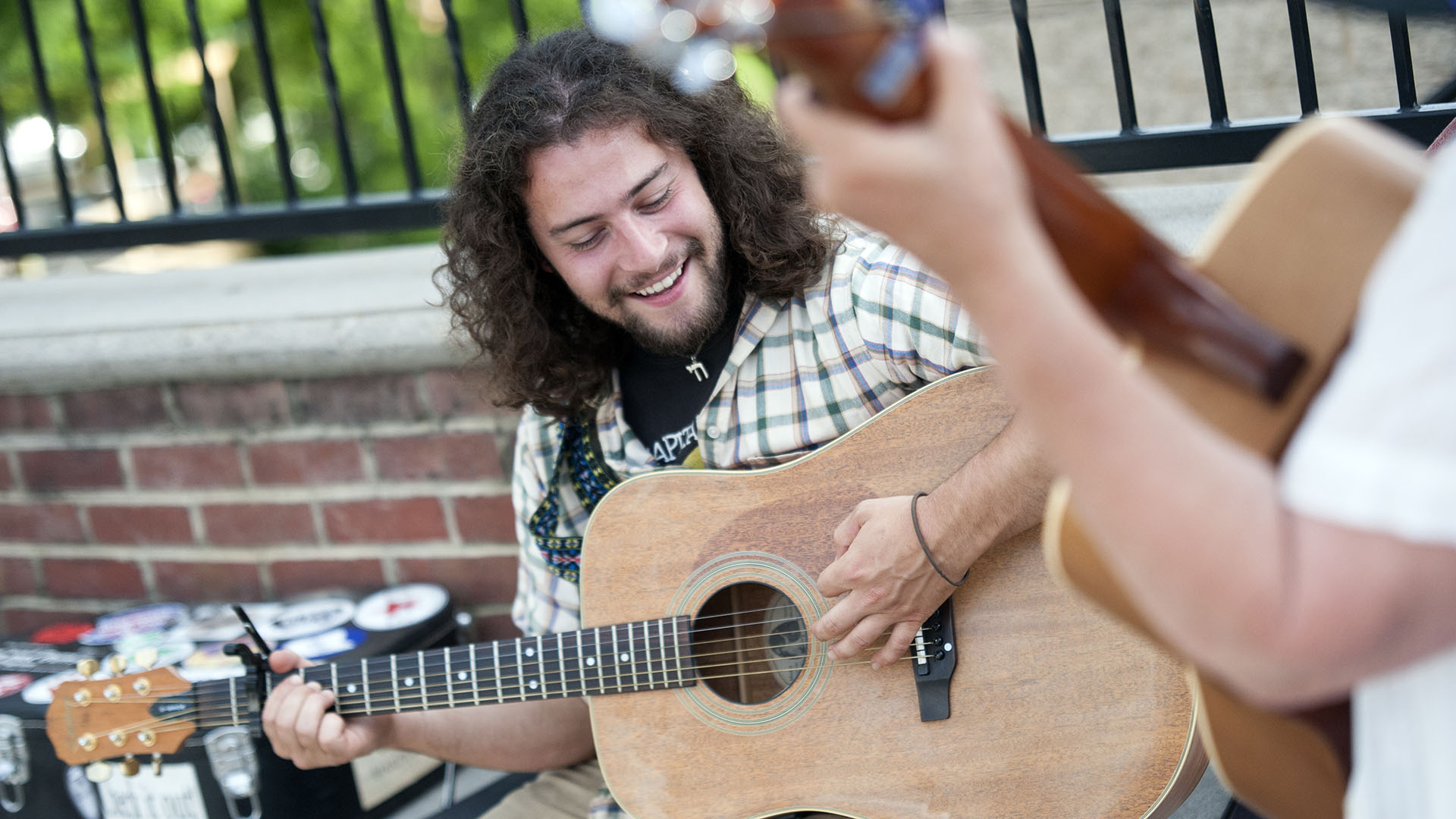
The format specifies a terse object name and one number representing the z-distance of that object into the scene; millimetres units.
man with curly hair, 1551
